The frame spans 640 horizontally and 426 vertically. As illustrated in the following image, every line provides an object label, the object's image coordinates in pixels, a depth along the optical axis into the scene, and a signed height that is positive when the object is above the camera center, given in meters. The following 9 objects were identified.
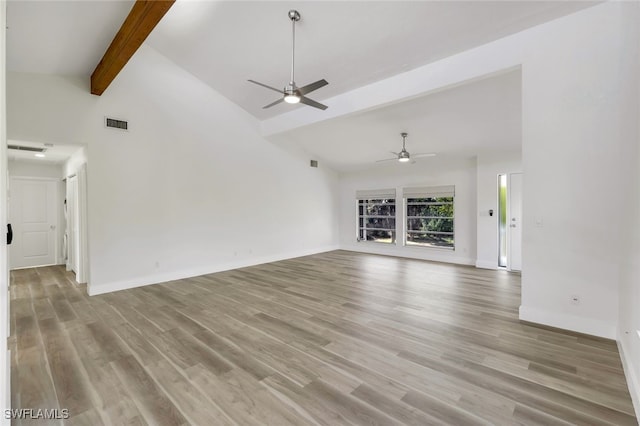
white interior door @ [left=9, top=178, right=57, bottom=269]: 6.71 -0.24
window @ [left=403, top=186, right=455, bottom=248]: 7.59 -0.18
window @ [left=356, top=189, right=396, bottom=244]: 8.80 -0.19
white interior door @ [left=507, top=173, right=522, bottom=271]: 6.15 -0.23
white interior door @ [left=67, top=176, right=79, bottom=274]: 5.67 -0.25
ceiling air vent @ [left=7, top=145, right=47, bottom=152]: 5.40 +1.22
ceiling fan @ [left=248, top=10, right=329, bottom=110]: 3.45 +1.48
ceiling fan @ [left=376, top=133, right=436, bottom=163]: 6.20 +1.20
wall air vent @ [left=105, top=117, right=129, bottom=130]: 4.84 +1.51
